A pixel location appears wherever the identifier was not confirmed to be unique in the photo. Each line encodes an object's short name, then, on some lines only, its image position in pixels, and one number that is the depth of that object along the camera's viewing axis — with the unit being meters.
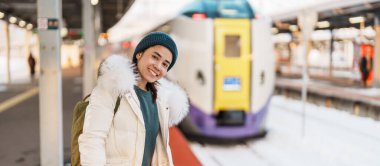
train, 8.49
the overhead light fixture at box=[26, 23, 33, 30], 22.33
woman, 1.89
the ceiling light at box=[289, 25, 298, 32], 21.09
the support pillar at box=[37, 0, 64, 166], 5.14
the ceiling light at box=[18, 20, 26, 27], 19.77
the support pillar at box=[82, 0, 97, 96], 10.88
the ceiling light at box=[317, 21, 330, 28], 18.83
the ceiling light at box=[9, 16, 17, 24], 17.48
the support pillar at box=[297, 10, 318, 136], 8.63
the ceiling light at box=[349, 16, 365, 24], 16.62
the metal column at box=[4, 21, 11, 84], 19.20
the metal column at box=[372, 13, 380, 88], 18.61
